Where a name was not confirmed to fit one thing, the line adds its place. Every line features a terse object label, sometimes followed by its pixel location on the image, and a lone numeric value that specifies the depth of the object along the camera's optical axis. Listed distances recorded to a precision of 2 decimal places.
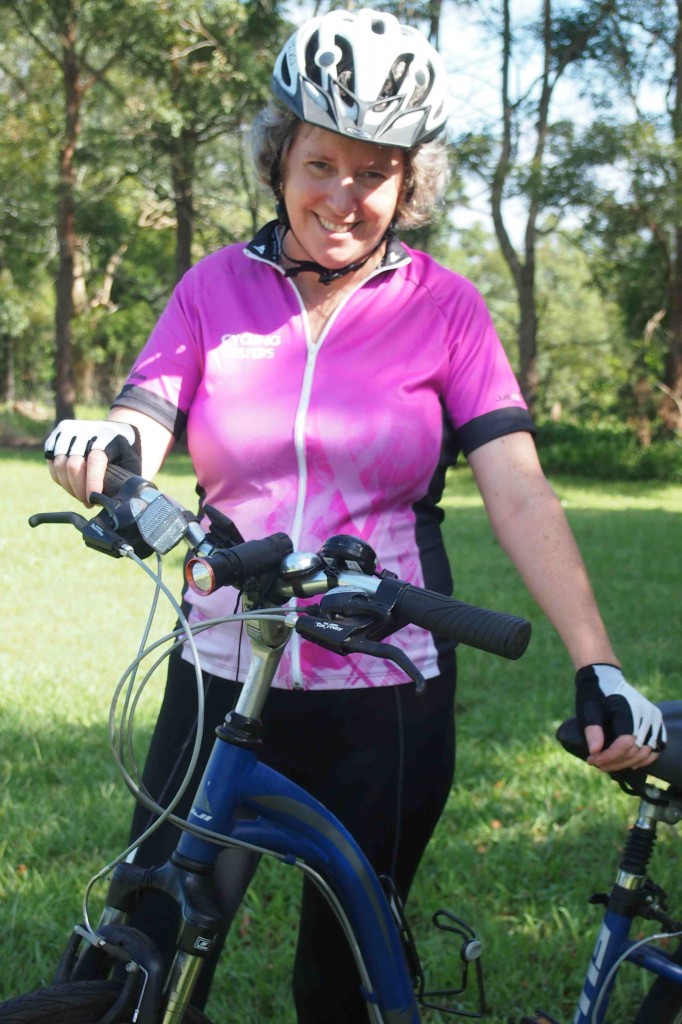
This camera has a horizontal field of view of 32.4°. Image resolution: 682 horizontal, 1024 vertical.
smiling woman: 2.18
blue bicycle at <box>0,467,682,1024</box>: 1.52
